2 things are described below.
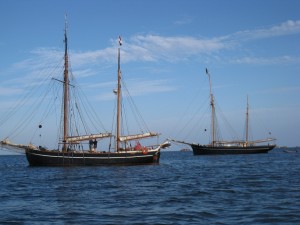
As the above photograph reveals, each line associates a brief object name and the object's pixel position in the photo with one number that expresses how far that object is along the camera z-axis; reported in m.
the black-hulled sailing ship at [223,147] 112.49
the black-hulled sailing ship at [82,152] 56.19
